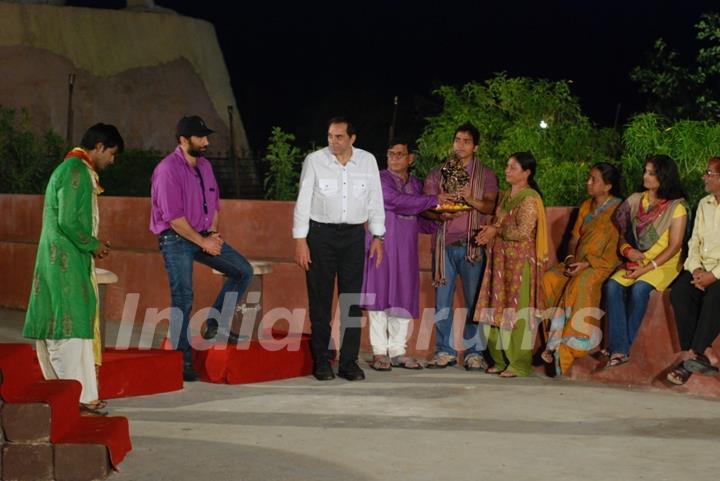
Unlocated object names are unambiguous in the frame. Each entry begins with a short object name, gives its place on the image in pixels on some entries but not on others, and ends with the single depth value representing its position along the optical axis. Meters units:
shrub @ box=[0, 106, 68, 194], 16.78
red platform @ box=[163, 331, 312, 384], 8.98
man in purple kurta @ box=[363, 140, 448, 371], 9.72
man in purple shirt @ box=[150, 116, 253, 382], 9.02
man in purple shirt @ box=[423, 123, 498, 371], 9.83
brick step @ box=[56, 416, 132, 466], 6.33
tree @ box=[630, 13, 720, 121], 16.17
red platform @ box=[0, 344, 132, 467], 6.39
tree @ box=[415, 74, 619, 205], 12.97
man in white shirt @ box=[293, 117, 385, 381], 9.15
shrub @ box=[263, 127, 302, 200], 14.57
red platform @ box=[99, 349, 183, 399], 8.43
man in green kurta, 7.65
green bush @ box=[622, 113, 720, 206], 10.45
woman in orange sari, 9.34
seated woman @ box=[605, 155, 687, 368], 9.07
